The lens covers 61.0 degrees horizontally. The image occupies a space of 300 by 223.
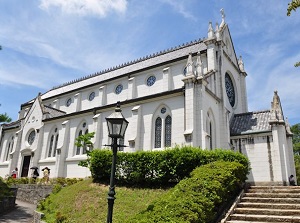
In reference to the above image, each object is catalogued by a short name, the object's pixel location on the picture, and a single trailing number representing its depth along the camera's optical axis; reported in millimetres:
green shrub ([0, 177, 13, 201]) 17047
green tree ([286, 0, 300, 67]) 7290
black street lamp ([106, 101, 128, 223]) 7584
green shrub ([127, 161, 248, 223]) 8147
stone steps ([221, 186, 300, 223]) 9562
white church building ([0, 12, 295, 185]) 21203
